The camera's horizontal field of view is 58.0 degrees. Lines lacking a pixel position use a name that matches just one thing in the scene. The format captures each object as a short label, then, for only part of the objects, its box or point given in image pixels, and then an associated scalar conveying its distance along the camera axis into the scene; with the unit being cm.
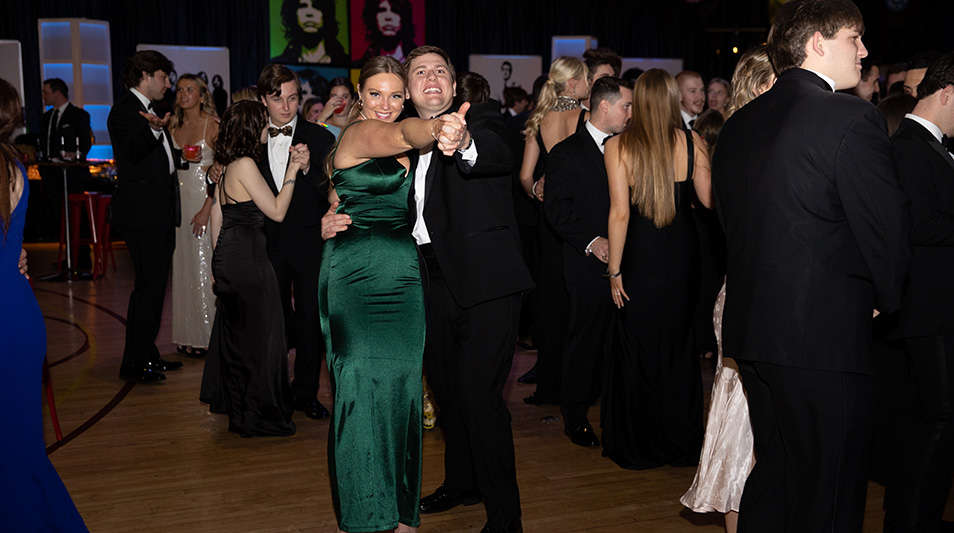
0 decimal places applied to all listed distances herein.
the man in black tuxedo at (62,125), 944
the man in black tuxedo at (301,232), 462
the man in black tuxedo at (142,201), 530
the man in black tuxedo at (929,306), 280
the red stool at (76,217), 912
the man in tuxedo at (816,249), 206
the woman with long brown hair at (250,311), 432
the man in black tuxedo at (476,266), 285
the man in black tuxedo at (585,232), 409
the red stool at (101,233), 919
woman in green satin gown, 284
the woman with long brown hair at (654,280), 364
